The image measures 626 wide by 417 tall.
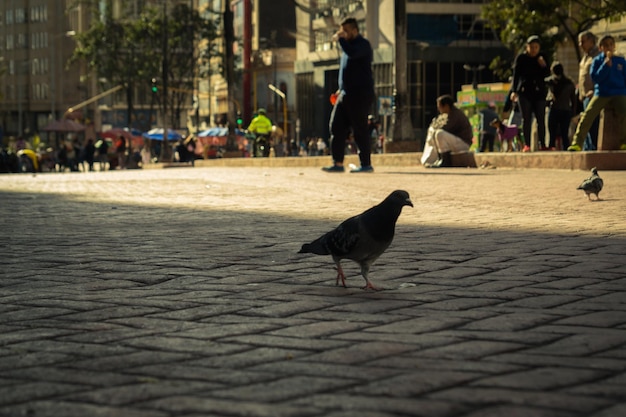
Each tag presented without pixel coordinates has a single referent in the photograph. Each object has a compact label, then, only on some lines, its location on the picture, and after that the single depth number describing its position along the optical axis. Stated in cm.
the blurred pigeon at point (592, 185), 1162
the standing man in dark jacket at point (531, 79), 2041
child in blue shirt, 1798
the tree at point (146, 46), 8306
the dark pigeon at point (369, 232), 600
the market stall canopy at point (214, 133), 7906
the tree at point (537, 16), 3734
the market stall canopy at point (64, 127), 7650
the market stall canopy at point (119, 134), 8951
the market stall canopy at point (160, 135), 7756
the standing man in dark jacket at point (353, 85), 1762
